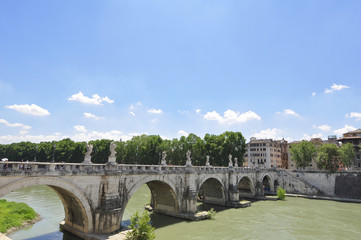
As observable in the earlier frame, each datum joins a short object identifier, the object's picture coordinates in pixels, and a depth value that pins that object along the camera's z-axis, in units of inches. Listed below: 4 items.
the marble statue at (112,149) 798.7
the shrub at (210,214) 1133.7
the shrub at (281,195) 1739.7
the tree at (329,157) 2017.5
